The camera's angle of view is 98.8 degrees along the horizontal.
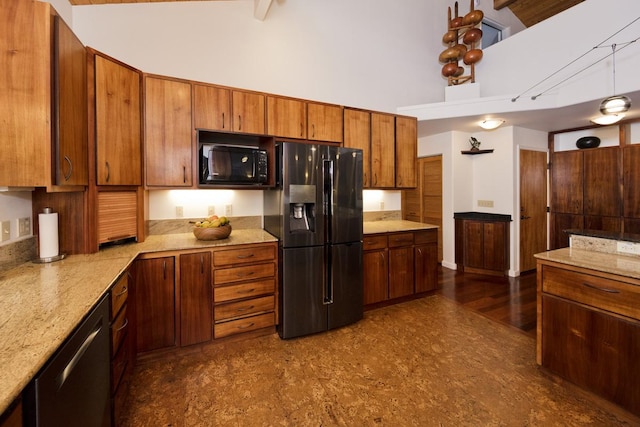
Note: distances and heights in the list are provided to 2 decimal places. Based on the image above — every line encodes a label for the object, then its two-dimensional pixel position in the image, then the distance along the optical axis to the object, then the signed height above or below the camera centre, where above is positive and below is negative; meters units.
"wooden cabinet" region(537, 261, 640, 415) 1.60 -0.80
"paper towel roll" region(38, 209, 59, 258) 1.81 -0.15
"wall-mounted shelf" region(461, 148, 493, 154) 4.59 +0.95
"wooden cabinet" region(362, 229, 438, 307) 3.14 -0.68
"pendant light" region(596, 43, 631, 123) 2.40 +0.90
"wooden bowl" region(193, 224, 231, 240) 2.47 -0.20
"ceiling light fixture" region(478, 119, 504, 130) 3.84 +1.19
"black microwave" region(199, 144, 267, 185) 2.55 +0.44
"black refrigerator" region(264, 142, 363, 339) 2.55 -0.24
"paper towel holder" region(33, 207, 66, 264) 1.79 -0.30
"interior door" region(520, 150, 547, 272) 4.56 +0.02
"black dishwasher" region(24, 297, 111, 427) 0.77 -0.59
